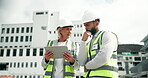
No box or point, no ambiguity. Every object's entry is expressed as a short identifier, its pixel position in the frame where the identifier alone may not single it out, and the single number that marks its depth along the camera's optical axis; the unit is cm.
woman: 378
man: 281
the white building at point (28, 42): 4364
